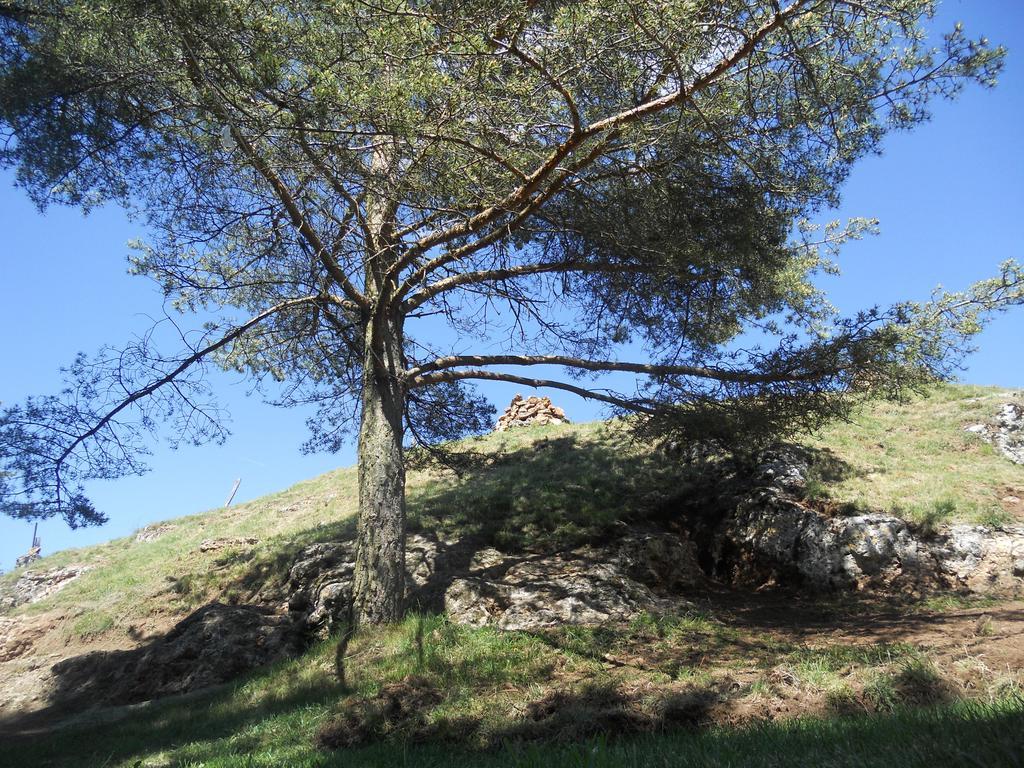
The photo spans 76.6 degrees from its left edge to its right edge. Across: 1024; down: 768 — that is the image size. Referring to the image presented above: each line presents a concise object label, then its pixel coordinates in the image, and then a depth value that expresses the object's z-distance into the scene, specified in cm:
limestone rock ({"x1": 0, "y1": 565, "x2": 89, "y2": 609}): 1719
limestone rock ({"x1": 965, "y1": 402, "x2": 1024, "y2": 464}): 1284
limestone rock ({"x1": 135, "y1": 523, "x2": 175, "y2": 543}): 2067
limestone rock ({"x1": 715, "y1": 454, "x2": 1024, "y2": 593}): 953
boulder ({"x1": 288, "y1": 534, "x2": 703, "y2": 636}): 834
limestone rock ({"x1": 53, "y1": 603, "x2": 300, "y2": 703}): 880
